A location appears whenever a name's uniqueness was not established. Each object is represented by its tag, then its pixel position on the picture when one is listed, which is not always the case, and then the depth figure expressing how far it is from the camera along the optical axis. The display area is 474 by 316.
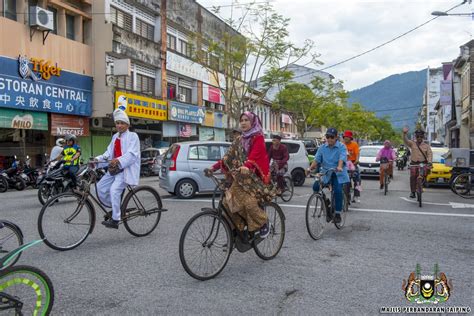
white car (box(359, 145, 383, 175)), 19.25
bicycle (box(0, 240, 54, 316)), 3.08
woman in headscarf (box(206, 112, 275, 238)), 4.88
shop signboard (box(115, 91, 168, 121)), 22.97
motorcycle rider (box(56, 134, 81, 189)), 10.80
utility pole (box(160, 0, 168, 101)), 28.14
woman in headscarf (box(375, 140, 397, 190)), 12.90
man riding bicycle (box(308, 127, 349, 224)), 6.97
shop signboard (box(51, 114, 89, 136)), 20.02
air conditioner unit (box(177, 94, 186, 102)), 30.50
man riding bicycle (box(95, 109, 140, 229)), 6.15
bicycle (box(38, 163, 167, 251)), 5.66
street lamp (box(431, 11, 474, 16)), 18.64
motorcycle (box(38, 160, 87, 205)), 10.52
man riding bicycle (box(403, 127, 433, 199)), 10.45
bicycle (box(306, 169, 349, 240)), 6.54
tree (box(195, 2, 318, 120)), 25.50
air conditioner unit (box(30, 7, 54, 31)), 18.42
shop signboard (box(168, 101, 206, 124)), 28.67
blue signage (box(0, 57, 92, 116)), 17.36
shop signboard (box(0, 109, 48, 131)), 17.34
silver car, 11.59
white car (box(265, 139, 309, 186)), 16.05
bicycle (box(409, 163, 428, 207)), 10.28
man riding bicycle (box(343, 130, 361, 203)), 10.71
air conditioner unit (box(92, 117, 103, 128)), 23.17
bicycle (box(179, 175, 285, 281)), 4.45
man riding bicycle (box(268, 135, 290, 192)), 11.02
